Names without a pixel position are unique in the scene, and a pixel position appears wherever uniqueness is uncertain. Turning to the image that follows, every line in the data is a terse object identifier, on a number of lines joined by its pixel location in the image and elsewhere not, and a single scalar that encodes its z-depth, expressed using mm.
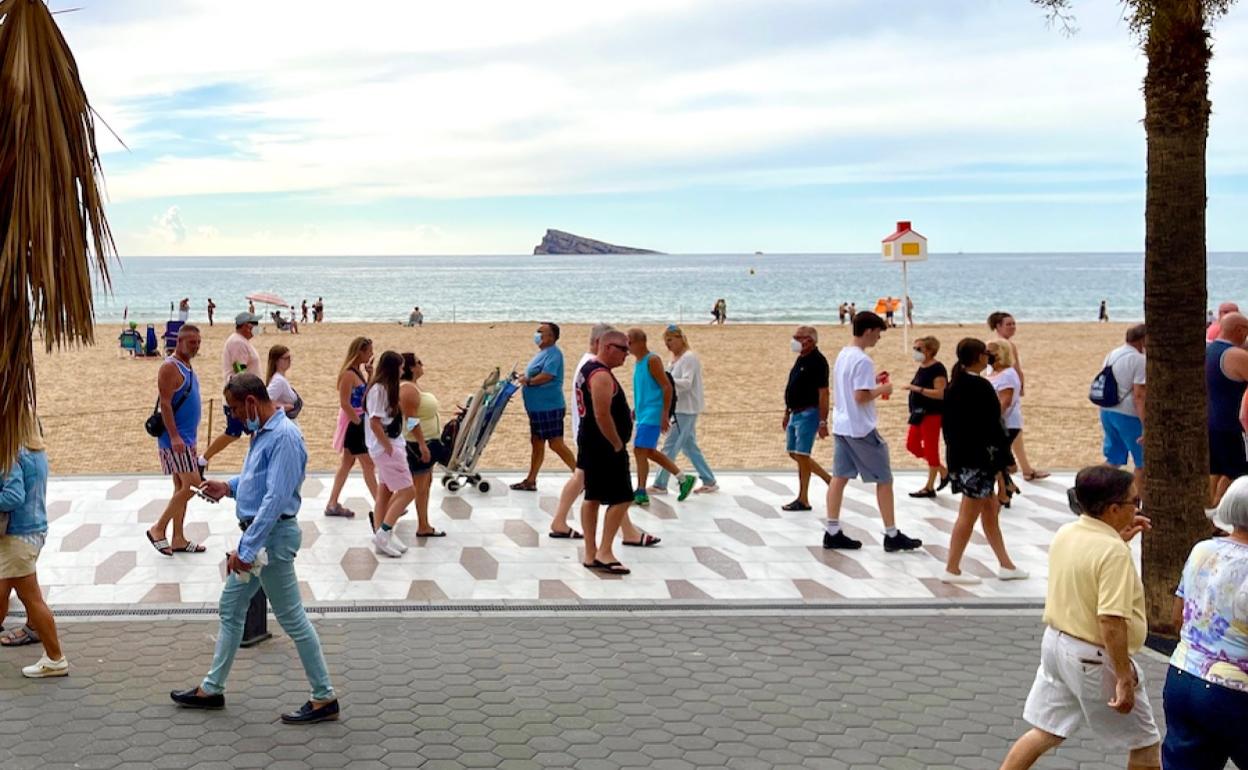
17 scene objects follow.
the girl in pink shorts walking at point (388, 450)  8625
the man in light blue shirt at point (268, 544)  5555
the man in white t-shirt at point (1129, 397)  9500
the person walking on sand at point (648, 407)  10023
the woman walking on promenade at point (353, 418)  9352
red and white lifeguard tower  21688
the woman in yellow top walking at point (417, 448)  9102
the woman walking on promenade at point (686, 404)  10703
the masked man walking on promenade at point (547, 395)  10641
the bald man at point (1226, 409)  8430
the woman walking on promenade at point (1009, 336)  11125
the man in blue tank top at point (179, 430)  8242
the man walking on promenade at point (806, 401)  9844
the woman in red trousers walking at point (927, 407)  10578
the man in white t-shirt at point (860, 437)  8711
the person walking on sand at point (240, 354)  9730
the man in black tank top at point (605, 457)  8086
